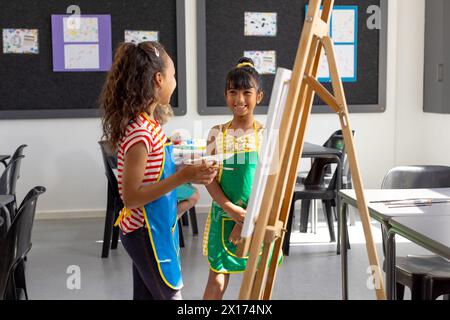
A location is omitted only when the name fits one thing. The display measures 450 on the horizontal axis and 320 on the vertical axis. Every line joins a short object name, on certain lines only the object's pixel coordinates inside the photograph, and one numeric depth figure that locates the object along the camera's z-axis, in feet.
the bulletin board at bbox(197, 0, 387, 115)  19.47
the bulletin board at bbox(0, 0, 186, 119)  18.66
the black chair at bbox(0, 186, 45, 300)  7.71
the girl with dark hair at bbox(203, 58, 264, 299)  8.50
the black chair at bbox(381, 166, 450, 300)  8.07
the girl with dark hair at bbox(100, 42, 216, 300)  6.32
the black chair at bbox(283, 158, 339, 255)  15.10
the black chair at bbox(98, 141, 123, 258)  14.55
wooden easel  5.63
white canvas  5.63
